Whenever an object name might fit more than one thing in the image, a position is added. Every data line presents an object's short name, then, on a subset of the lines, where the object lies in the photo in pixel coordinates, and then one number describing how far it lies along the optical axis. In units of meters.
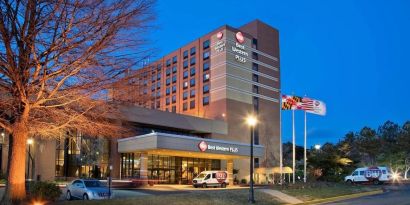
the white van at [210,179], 48.47
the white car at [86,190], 27.23
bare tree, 16.02
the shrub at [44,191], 22.34
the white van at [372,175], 53.78
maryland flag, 43.95
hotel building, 52.97
